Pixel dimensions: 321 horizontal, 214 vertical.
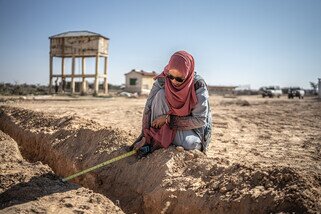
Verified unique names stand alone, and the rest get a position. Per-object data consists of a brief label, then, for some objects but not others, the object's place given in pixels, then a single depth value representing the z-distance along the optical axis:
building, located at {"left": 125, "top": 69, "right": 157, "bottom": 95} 33.47
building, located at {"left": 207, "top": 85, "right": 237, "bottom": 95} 51.09
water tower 20.59
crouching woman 3.82
